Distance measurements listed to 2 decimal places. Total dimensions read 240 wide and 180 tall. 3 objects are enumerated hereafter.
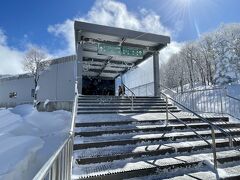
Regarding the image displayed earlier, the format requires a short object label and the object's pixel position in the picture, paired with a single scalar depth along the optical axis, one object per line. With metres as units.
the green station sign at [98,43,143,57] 9.09
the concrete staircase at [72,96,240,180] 3.13
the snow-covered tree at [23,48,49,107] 20.75
